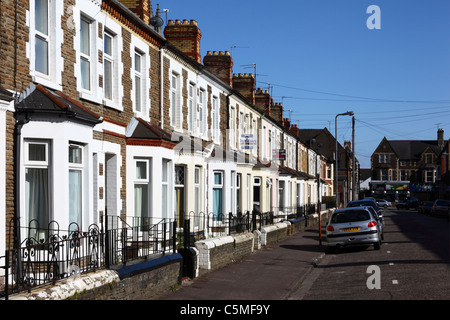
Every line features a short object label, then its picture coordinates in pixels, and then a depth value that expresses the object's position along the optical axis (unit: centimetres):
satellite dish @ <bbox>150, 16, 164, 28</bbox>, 2281
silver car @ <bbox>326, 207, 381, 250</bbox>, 2083
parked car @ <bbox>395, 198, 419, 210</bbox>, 8456
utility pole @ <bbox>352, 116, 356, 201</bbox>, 5053
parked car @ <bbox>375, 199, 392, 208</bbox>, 8512
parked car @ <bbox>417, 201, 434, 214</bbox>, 6286
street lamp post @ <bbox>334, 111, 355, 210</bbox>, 4475
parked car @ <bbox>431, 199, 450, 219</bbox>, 5394
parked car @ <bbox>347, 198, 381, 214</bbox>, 3152
